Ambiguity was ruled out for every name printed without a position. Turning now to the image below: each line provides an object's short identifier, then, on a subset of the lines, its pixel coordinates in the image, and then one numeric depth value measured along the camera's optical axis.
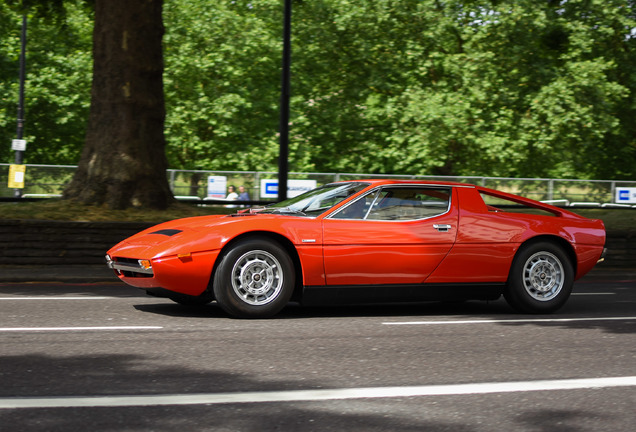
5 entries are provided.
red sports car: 7.38
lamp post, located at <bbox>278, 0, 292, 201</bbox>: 14.04
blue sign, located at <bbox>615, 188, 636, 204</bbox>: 34.44
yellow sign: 28.58
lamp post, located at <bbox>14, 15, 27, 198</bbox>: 29.52
